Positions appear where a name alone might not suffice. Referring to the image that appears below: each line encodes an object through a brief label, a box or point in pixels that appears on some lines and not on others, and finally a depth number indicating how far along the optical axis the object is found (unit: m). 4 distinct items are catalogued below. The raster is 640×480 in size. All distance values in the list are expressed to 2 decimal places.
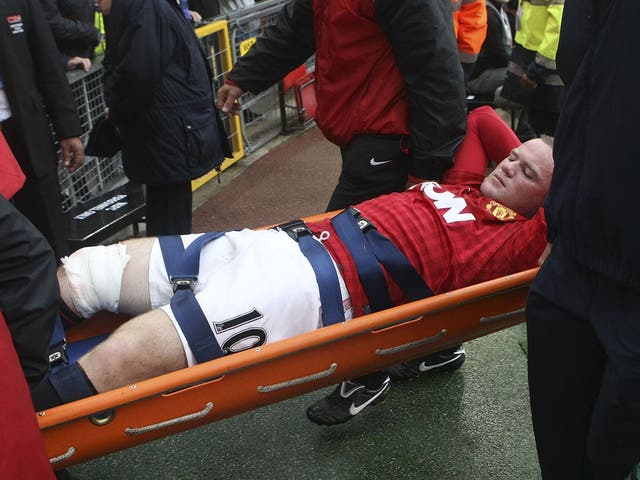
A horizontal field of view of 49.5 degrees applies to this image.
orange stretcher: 1.92
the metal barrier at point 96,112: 4.61
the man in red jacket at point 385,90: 2.66
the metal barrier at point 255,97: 5.77
